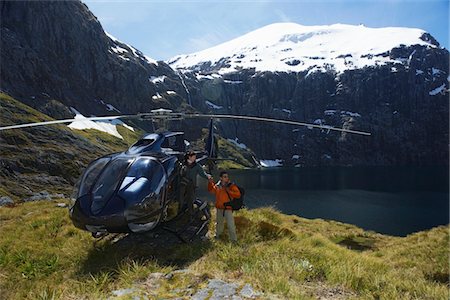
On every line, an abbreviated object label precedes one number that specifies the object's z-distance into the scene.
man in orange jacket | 10.48
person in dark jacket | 11.24
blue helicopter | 8.61
